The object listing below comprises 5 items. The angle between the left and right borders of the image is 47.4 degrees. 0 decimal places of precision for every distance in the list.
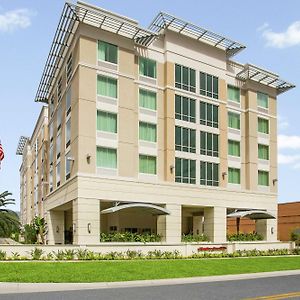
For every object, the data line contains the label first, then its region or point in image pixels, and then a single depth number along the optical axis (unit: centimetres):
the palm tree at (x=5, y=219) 4529
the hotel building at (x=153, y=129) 2816
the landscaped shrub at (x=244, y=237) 3398
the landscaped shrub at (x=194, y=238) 3098
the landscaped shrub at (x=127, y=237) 2788
